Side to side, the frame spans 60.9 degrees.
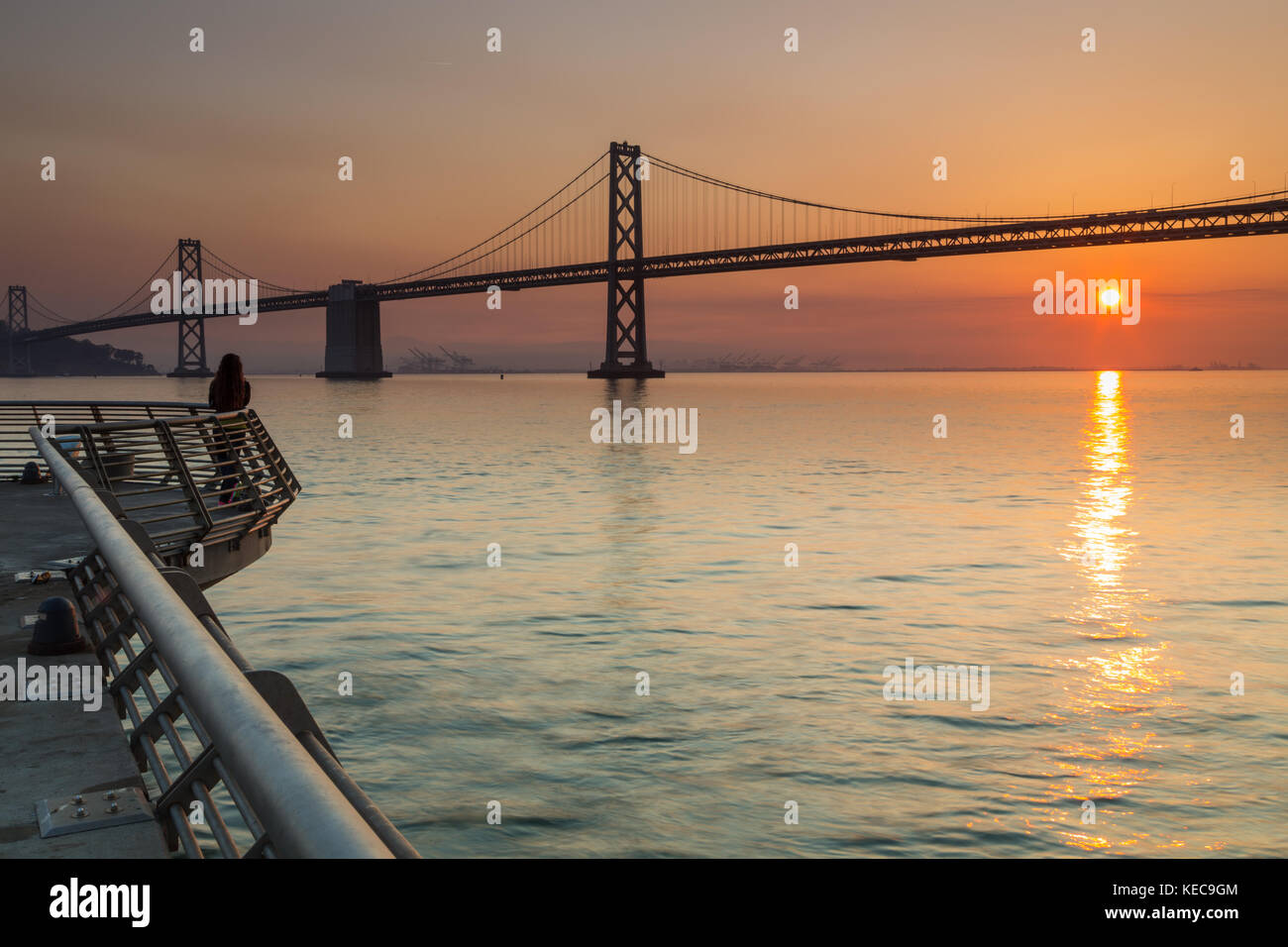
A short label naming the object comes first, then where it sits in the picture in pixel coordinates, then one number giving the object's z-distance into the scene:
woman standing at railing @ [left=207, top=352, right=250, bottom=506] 11.85
